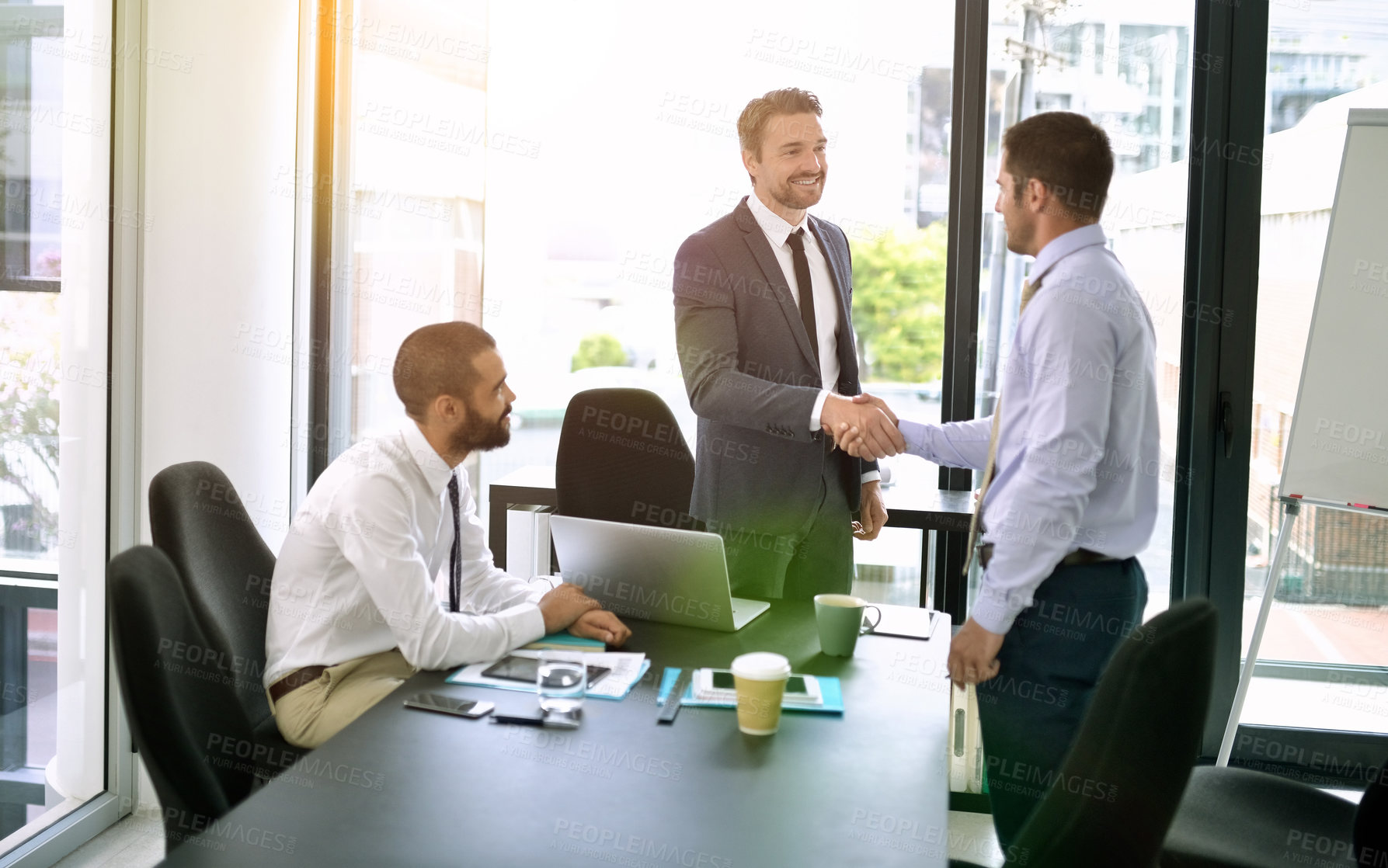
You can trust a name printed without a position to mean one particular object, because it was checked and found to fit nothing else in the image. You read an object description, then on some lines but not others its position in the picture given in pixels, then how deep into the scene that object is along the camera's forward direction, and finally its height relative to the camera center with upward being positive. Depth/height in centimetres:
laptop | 184 -34
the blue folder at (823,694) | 160 -47
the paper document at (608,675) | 165 -47
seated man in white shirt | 184 -38
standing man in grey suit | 255 +0
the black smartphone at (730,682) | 165 -46
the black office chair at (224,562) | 193 -37
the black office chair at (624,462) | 294 -24
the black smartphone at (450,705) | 155 -48
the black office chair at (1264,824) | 184 -76
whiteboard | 287 +11
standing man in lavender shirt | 181 -17
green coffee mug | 182 -40
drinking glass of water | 156 -45
